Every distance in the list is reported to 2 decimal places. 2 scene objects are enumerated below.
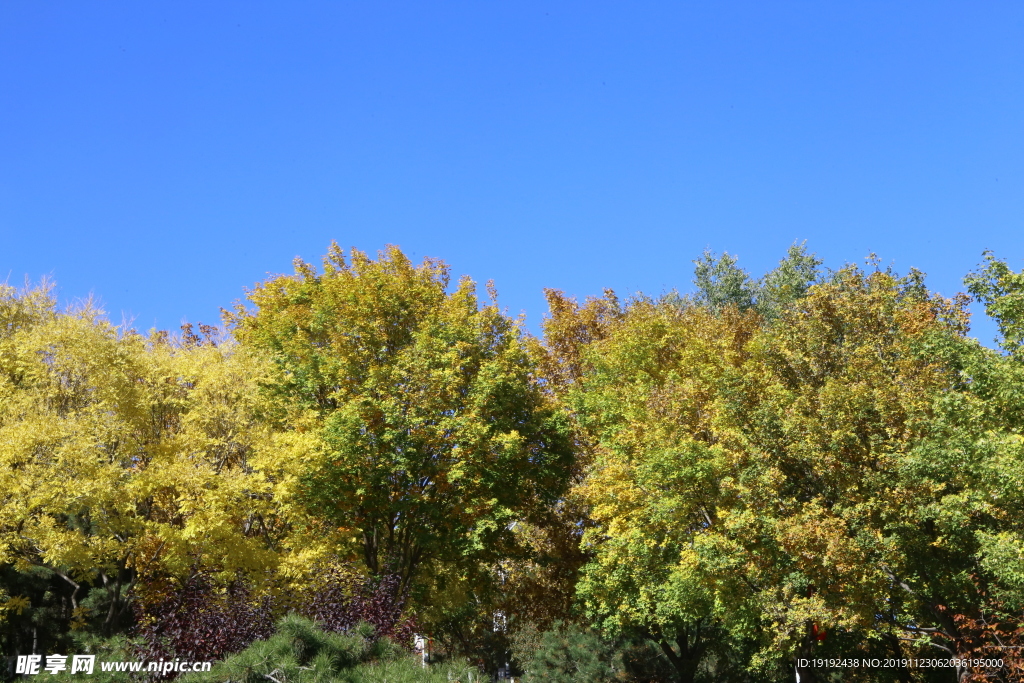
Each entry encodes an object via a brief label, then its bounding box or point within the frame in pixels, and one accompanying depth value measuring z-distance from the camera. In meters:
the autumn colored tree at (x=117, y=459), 19.30
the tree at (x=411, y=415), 24.78
